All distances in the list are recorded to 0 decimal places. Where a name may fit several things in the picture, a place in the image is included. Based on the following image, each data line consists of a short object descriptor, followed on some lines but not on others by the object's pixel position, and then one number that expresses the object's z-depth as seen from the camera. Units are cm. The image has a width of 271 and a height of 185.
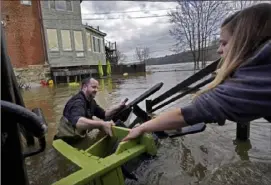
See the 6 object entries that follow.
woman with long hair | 77
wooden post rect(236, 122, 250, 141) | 253
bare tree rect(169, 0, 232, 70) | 1676
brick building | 1139
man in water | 215
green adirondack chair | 116
